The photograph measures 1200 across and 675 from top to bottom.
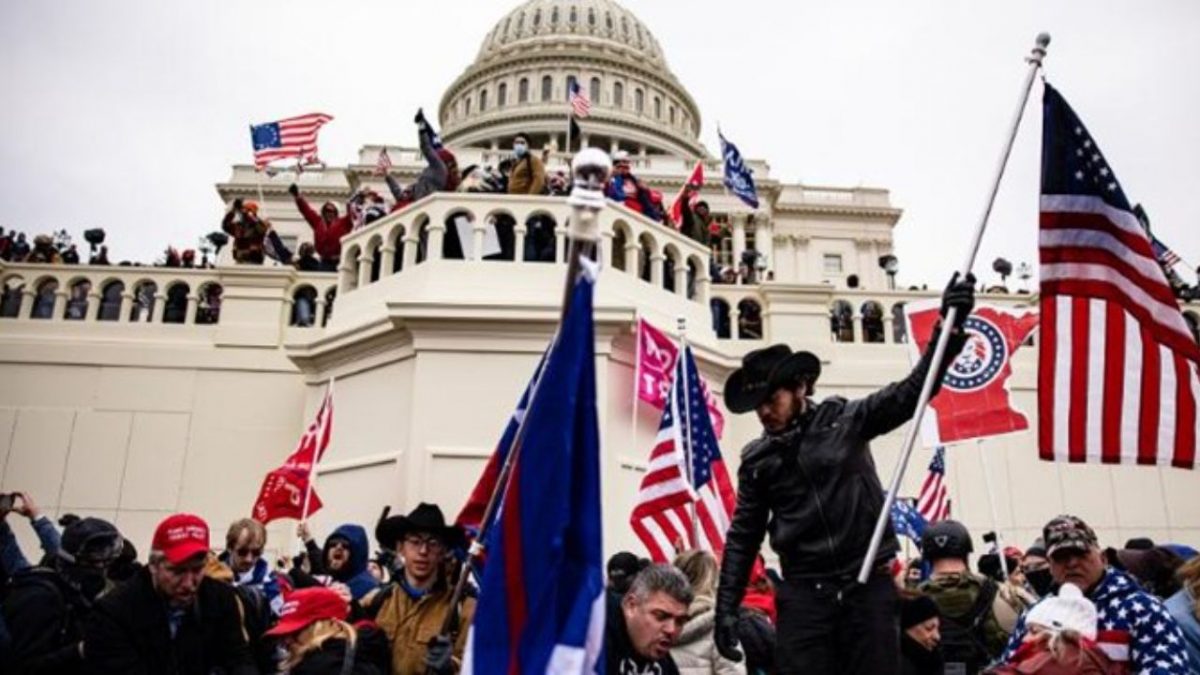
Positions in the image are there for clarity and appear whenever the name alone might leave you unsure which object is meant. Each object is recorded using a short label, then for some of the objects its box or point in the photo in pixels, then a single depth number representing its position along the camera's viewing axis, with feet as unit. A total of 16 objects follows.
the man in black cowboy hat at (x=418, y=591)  14.39
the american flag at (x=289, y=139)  62.49
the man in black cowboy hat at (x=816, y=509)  12.85
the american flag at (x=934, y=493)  35.24
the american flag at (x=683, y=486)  26.25
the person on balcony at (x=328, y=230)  48.14
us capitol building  35.65
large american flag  14.73
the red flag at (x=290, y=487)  31.96
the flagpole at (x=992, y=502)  23.38
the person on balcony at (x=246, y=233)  48.70
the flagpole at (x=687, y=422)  26.71
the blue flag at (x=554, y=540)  8.09
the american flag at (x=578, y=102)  73.51
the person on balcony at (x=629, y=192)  43.09
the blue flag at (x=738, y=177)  56.59
